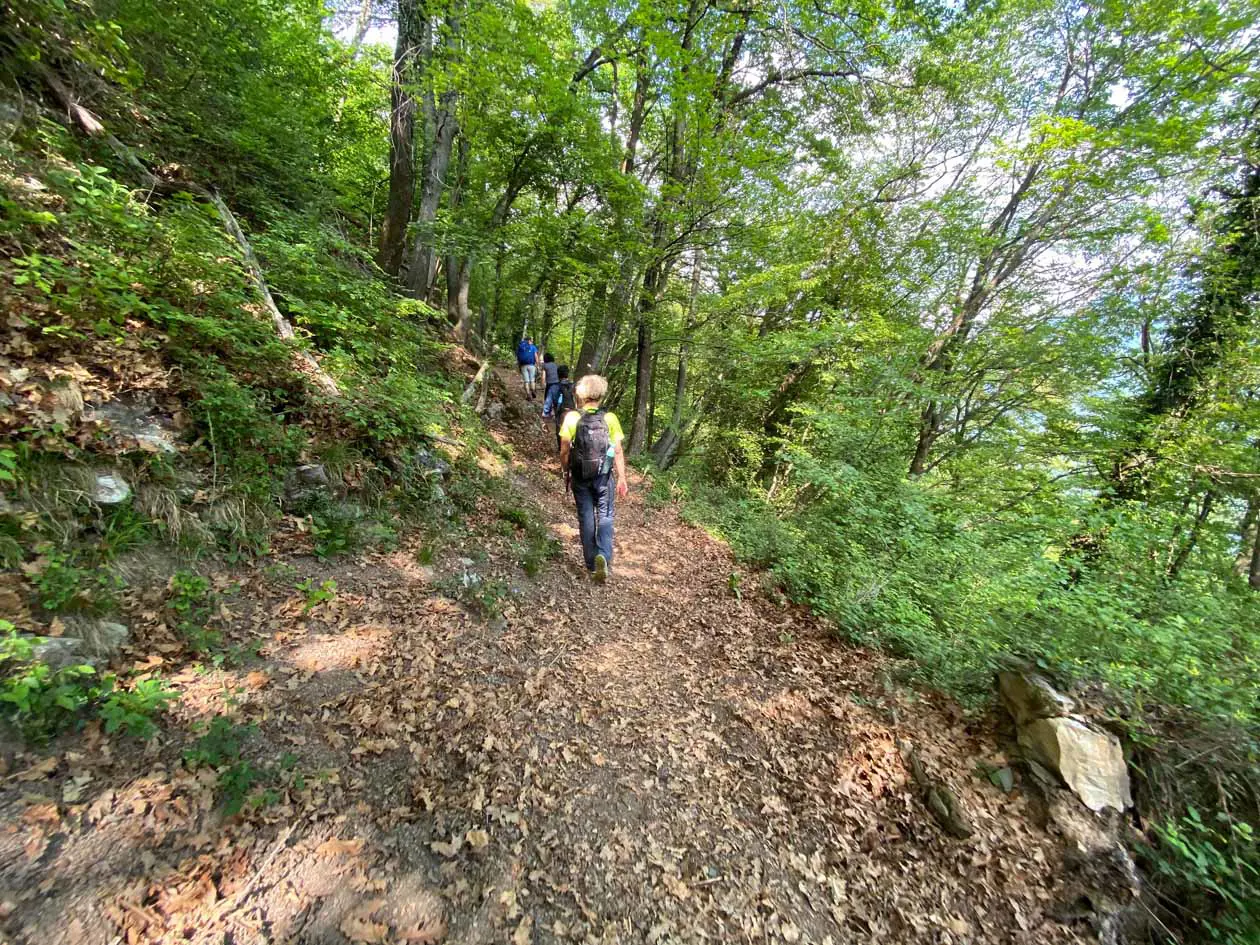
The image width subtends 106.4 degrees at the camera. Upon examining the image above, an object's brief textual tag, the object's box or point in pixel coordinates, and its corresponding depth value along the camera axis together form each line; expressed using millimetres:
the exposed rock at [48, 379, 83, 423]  2848
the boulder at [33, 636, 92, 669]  2156
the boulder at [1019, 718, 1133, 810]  3133
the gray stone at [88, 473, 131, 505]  2836
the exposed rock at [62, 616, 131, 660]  2333
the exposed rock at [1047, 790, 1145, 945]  2672
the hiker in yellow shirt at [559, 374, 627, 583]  5008
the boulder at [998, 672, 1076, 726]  3473
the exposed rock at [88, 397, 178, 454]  3135
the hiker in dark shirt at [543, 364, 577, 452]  10094
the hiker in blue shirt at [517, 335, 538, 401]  11984
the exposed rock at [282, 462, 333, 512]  4012
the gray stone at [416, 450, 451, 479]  5418
